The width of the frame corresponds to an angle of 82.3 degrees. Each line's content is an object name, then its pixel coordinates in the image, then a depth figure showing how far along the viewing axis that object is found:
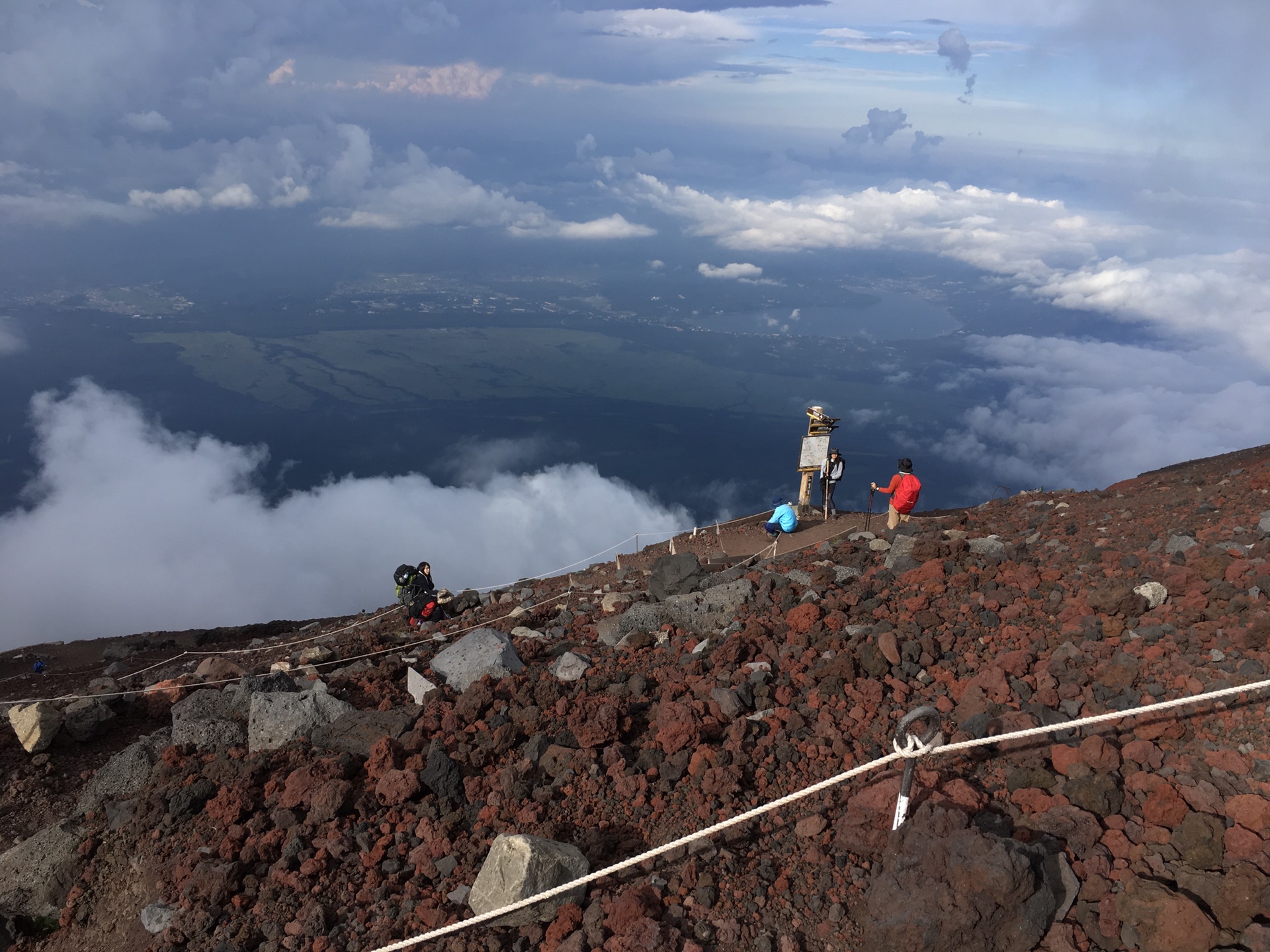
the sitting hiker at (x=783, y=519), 14.60
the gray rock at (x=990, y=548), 7.21
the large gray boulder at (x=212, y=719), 5.91
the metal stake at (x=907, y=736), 3.35
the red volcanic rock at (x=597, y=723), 5.04
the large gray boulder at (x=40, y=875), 4.70
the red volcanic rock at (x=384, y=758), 4.98
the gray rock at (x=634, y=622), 7.39
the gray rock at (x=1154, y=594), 5.64
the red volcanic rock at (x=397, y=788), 4.72
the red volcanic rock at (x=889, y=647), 5.51
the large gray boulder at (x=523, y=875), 3.72
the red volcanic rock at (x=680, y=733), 4.80
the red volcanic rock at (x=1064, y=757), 4.05
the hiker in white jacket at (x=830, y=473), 15.48
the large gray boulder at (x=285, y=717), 5.80
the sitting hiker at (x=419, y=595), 11.67
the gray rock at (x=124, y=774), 5.56
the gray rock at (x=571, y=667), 6.38
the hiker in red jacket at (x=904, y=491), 12.26
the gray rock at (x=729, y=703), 5.20
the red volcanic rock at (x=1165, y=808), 3.61
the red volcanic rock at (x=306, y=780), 4.81
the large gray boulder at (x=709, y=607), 7.26
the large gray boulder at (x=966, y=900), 3.17
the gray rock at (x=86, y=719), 6.69
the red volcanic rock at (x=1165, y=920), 3.04
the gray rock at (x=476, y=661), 6.49
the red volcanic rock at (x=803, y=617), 6.30
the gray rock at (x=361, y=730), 5.55
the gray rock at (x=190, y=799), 4.93
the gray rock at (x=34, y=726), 6.42
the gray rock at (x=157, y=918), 4.22
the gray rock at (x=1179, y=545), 6.60
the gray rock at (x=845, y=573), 7.84
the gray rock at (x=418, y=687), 6.36
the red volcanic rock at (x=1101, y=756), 3.97
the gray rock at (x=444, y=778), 4.75
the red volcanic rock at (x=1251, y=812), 3.44
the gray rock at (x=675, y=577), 8.93
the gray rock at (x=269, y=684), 6.54
